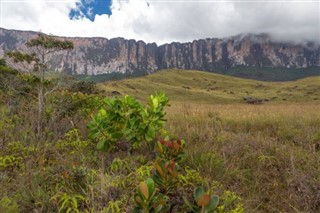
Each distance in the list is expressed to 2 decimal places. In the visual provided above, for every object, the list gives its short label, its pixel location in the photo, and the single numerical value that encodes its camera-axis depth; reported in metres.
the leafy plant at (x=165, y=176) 2.21
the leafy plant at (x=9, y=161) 3.70
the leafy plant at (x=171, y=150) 2.76
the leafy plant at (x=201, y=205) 1.91
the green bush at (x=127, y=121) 3.97
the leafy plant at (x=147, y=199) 1.88
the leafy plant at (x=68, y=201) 2.70
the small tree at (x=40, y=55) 6.34
